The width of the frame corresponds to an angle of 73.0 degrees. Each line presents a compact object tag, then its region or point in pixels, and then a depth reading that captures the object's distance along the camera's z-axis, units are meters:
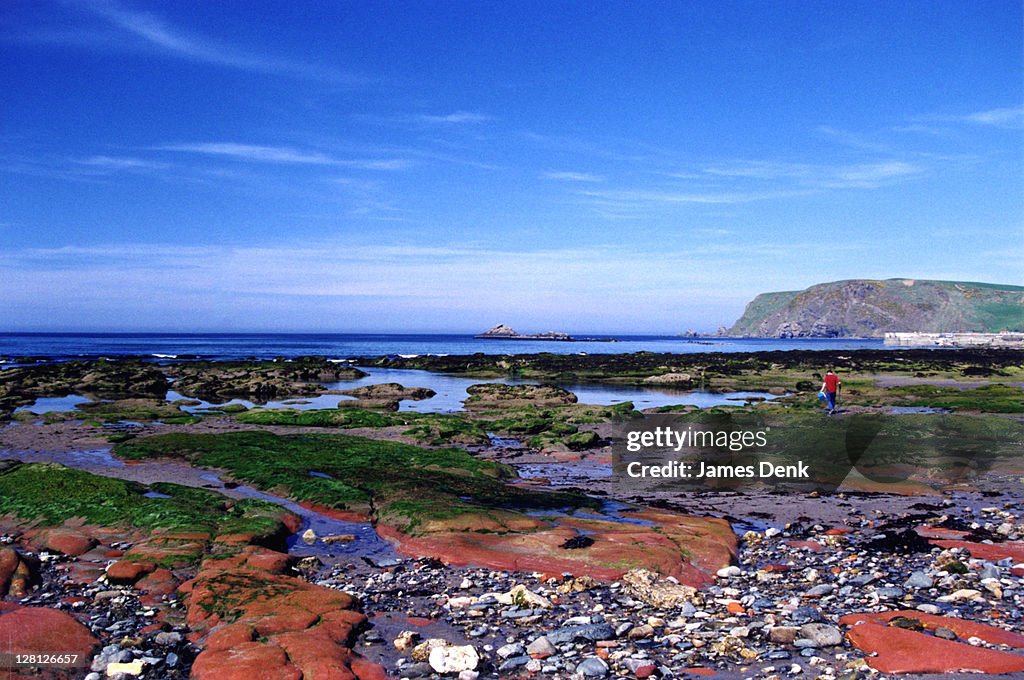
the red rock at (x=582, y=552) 10.81
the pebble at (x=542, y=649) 7.82
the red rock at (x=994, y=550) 11.07
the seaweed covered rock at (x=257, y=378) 48.41
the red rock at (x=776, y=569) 10.71
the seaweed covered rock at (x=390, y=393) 44.03
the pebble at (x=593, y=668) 7.33
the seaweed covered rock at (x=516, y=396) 40.00
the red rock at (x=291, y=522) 13.43
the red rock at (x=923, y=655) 7.15
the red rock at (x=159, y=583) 9.68
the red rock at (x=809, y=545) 11.91
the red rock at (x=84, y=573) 10.12
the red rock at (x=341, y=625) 8.12
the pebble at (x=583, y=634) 8.18
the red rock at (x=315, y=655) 7.15
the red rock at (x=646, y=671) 7.32
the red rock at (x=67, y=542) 11.55
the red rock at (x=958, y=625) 7.82
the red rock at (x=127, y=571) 9.94
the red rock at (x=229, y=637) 7.72
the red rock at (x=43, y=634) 7.56
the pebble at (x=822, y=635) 7.89
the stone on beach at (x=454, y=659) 7.42
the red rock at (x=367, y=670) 7.30
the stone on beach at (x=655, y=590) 9.37
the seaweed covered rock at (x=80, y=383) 44.19
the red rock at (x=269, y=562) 10.46
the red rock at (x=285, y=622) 8.16
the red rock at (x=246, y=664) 7.02
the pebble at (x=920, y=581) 9.76
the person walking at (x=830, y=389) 29.77
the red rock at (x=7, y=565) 9.63
